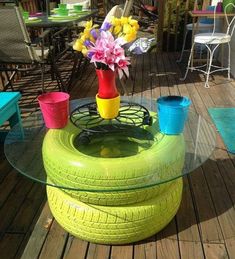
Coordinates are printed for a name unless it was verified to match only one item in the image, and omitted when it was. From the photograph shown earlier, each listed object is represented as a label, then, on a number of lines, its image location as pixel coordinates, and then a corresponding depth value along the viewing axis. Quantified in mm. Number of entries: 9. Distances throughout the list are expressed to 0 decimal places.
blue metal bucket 1478
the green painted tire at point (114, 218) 1517
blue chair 2193
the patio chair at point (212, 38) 3812
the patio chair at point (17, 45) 2900
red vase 1539
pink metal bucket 1554
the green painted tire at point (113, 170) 1365
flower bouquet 1436
